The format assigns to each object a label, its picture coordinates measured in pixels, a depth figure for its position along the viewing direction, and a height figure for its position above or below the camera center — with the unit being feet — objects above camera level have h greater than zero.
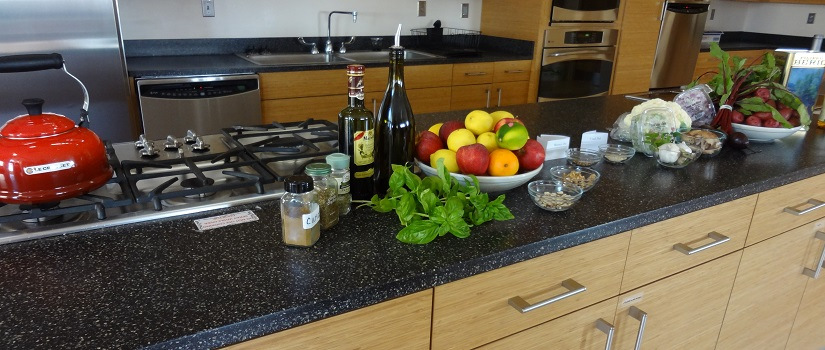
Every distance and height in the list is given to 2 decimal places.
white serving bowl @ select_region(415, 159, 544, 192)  3.53 -1.05
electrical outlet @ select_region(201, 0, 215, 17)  10.07 -0.05
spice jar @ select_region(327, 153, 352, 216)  3.18 -0.93
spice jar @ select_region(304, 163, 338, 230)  2.96 -0.97
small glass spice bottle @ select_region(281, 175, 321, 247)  2.70 -1.02
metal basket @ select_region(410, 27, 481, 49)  12.53 -0.52
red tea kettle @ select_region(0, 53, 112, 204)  2.84 -0.83
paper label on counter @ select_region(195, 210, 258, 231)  3.15 -1.24
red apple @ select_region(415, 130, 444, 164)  3.79 -0.89
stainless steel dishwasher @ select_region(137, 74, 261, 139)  8.41 -1.54
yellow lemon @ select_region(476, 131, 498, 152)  3.71 -0.82
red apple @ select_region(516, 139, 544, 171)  3.75 -0.92
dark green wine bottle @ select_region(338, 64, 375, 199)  3.34 -0.76
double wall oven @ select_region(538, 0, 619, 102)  12.08 -0.65
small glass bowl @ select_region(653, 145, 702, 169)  4.43 -1.07
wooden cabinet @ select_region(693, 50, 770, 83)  15.28 -0.98
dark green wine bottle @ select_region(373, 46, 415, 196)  3.51 -0.76
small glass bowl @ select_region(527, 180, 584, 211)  3.51 -1.13
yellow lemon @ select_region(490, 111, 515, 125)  3.96 -0.70
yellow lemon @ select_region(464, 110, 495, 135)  3.81 -0.73
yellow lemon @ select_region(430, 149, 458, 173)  3.64 -0.93
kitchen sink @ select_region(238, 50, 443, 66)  10.77 -0.96
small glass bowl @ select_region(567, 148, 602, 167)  4.48 -1.11
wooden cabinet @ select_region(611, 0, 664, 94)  13.07 -0.54
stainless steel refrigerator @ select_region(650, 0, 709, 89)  13.69 -0.45
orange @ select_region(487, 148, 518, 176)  3.56 -0.93
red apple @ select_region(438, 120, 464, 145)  3.86 -0.78
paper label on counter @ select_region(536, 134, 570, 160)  4.47 -1.01
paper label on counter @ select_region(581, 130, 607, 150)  4.73 -1.00
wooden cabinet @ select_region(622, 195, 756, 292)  3.79 -1.56
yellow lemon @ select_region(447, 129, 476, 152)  3.68 -0.82
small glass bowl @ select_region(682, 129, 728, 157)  4.75 -0.99
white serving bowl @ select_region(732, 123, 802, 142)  5.13 -0.97
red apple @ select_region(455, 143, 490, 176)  3.51 -0.90
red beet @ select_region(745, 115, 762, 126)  5.21 -0.87
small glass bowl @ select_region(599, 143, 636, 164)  4.59 -1.09
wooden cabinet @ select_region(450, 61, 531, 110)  11.20 -1.41
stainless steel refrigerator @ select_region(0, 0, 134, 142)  7.14 -0.72
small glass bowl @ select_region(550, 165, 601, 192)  3.90 -1.11
